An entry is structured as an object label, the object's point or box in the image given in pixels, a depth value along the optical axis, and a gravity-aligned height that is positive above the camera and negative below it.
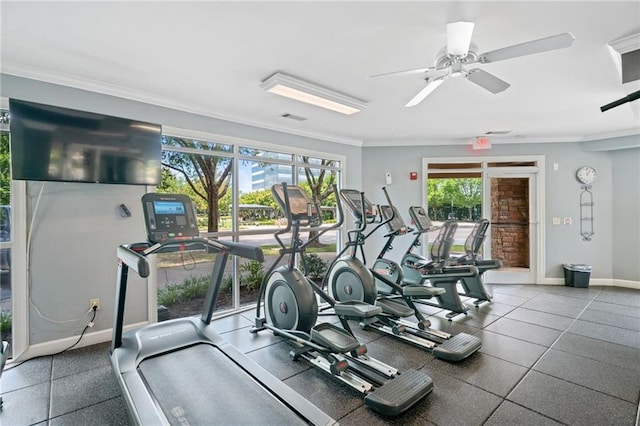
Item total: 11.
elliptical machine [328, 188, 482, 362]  3.15 -1.01
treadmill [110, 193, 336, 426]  1.93 -1.17
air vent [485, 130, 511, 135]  5.34 +1.32
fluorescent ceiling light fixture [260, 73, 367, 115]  3.08 +1.23
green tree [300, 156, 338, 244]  5.36 +0.51
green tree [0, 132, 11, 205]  2.94 +0.37
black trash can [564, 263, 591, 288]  5.49 -1.12
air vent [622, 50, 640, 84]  2.41 +1.10
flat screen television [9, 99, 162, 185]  2.78 +0.63
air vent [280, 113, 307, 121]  4.34 +1.30
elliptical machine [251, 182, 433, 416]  2.31 -1.09
